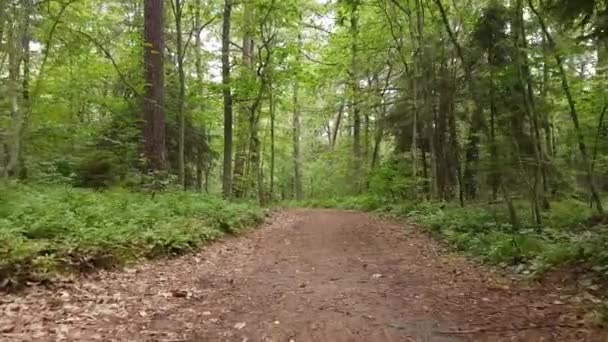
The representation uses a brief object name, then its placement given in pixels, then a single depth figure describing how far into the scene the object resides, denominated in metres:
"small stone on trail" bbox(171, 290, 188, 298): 6.21
